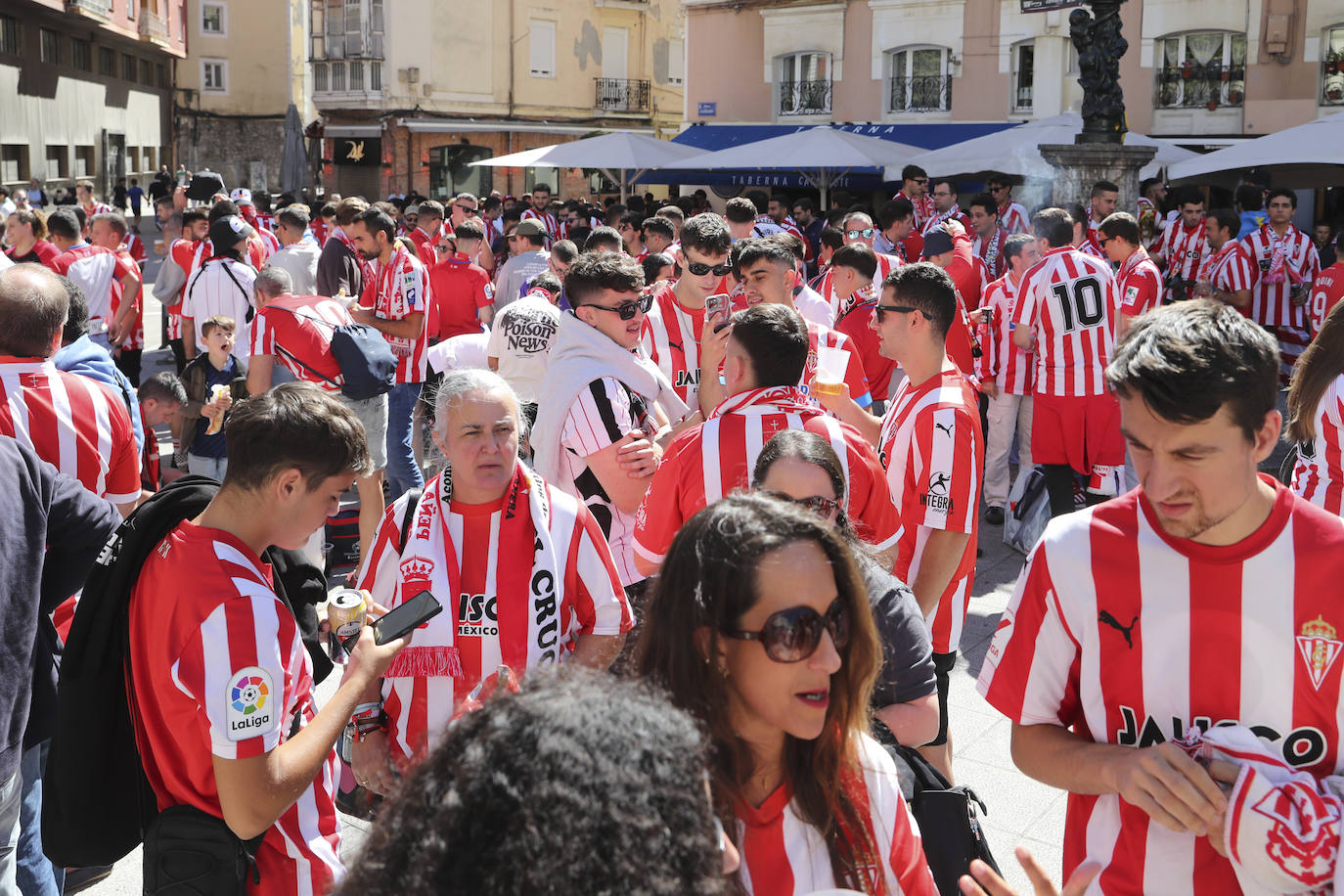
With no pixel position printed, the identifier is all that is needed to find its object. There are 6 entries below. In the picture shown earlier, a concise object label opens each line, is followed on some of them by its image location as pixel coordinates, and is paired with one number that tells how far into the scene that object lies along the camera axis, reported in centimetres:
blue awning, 2189
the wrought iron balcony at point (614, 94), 4088
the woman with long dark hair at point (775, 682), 189
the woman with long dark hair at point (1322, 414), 382
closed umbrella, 2984
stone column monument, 1169
